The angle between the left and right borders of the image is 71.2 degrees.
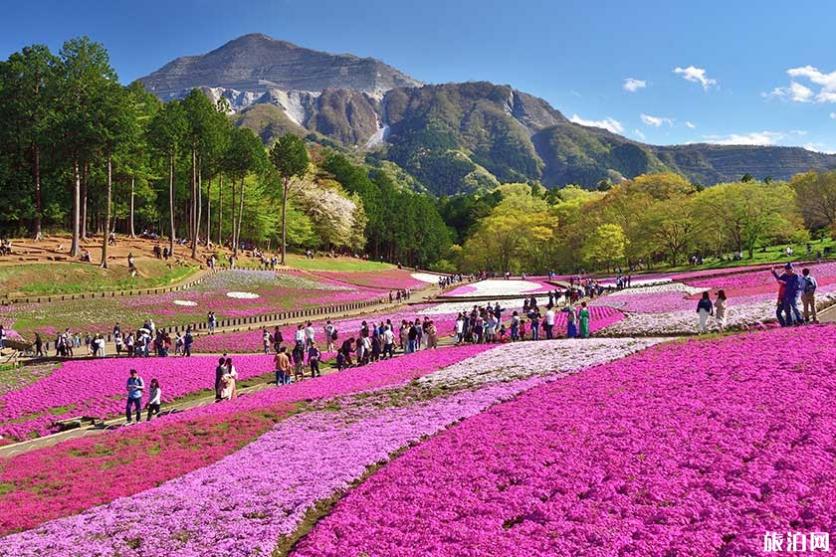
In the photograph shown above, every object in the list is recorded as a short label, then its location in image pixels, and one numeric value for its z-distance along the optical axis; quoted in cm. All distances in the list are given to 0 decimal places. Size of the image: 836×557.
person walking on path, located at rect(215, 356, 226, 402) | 2431
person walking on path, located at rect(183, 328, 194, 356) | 3506
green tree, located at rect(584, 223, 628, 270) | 8694
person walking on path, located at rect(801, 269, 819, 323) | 2320
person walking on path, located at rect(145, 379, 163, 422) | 2277
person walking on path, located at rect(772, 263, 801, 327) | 2281
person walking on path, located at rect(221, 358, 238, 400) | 2450
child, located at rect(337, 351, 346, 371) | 3001
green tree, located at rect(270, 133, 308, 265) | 8744
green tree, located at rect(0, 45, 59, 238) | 6138
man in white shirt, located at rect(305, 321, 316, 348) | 3117
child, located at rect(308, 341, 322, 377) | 2925
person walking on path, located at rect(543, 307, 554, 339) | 3138
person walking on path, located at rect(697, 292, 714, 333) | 2653
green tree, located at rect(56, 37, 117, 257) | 5214
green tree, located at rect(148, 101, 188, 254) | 6488
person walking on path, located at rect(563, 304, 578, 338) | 3116
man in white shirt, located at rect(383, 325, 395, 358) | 3194
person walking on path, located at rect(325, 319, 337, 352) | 3474
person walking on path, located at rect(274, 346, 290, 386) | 2667
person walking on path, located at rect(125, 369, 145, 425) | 2236
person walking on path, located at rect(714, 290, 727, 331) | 2731
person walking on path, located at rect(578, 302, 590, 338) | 3059
